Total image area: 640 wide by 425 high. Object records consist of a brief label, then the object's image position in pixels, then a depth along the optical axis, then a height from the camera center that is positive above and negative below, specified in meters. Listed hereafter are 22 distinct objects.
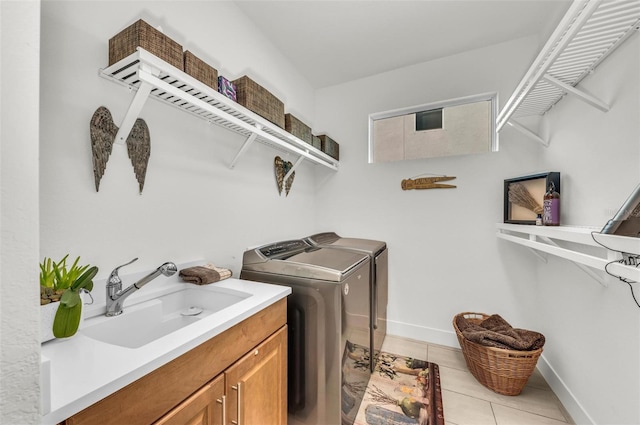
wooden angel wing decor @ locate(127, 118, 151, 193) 1.23 +0.31
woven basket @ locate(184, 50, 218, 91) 1.20 +0.69
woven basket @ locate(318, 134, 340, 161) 2.68 +0.71
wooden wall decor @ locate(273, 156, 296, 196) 2.32 +0.37
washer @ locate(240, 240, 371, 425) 1.40 -0.68
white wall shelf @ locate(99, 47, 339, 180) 1.05 +0.58
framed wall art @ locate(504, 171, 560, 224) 1.79 +0.13
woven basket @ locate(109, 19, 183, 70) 1.02 +0.70
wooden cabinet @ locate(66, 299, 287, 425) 0.67 -0.58
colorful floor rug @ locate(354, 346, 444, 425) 1.66 -1.32
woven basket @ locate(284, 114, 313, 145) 2.00 +0.68
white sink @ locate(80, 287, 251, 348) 1.03 -0.49
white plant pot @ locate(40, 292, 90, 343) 0.77 -0.33
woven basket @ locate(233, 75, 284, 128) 1.50 +0.70
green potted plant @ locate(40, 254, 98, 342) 0.79 -0.28
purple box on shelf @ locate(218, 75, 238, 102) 1.40 +0.69
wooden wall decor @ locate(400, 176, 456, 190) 2.53 +0.30
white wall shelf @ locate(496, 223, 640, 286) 0.84 -0.18
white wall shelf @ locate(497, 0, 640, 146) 1.00 +0.80
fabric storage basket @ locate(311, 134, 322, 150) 2.41 +0.68
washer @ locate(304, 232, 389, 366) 2.09 -0.51
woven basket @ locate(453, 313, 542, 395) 1.77 -1.10
